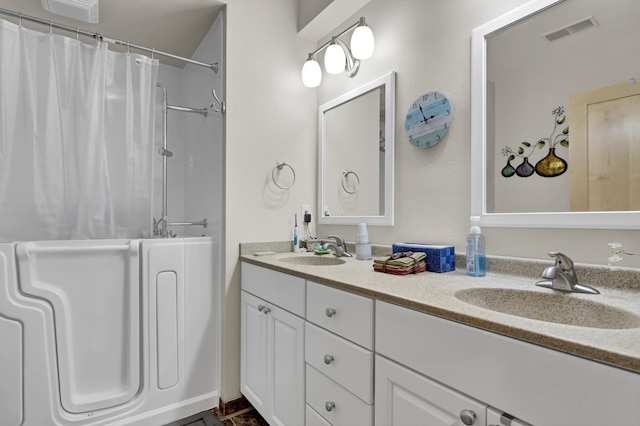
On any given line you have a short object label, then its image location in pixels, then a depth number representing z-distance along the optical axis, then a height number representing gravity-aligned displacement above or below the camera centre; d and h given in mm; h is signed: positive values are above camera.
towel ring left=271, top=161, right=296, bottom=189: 2037 +298
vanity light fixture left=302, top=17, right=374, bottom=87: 1730 +924
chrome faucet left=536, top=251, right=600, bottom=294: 961 -180
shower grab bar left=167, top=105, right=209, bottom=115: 2010 +671
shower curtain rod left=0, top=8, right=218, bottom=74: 1438 +890
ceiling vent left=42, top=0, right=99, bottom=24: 1659 +1088
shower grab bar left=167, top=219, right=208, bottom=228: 2102 -43
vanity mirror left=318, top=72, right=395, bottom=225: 1742 +366
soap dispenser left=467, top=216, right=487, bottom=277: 1217 -138
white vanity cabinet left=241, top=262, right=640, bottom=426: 586 -384
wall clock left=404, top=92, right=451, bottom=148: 1457 +455
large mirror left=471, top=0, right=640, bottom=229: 1005 +355
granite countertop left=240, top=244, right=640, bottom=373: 583 -223
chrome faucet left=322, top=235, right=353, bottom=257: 1826 -172
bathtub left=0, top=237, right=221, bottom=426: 1404 -561
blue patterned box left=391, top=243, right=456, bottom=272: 1313 -164
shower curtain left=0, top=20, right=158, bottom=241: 1472 +381
